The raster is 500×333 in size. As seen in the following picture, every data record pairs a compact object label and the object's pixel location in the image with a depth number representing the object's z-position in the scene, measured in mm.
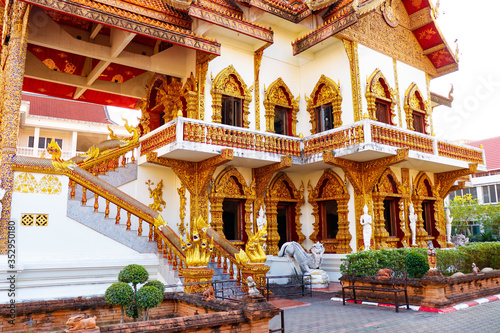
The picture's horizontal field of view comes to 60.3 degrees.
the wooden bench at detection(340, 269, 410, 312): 7711
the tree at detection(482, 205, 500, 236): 23078
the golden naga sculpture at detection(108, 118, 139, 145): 12266
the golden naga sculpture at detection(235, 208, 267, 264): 8394
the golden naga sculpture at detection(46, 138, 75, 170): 8609
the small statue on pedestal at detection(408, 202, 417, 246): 13633
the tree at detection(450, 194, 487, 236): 24094
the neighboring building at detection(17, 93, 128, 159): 21172
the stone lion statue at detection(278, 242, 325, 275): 11227
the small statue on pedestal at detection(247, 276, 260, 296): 5277
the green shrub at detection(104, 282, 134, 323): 4973
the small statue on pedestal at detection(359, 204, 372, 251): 11828
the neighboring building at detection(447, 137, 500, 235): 26797
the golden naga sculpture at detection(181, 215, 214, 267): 7766
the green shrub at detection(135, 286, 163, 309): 5145
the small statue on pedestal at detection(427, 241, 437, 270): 8031
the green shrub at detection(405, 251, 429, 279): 8648
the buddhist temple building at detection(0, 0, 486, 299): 8789
